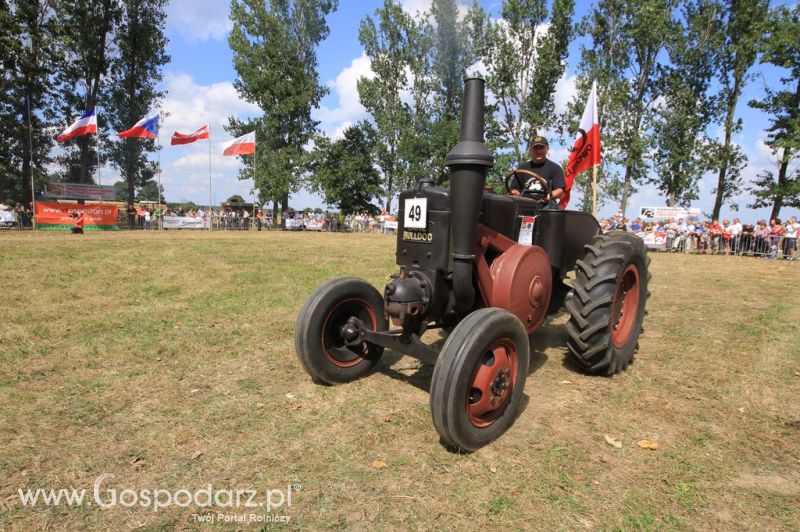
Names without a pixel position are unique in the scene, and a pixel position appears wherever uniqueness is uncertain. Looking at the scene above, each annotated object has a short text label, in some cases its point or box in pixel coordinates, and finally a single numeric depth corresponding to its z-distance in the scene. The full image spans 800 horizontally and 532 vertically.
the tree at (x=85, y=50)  29.09
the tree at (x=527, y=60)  29.42
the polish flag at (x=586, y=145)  8.63
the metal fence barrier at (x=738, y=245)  18.39
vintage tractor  2.95
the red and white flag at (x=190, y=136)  27.20
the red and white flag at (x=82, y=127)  23.44
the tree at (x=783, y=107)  24.03
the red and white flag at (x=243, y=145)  30.12
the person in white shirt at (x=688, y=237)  21.94
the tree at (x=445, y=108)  30.44
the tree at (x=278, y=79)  35.59
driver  5.23
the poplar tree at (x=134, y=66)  32.62
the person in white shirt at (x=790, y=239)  18.09
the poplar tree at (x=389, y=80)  35.84
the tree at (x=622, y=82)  28.28
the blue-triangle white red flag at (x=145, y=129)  25.25
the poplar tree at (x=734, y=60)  26.08
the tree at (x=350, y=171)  37.75
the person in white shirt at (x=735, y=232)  20.25
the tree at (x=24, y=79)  24.47
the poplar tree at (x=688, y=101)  27.78
